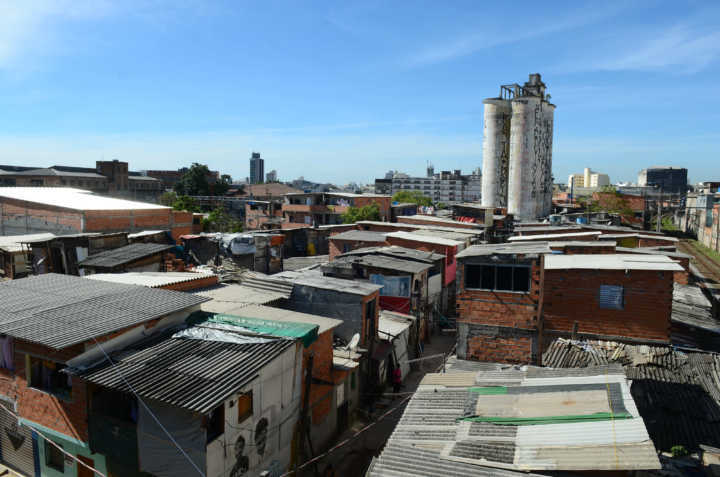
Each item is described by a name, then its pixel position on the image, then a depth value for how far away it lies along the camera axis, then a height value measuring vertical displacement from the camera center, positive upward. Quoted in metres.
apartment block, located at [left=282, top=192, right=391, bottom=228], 56.81 -1.35
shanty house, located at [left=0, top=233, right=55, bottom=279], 20.98 -3.12
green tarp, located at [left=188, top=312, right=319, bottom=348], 11.06 -3.23
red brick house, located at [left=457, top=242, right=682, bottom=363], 15.34 -3.46
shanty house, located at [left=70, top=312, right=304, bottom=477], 8.79 -4.24
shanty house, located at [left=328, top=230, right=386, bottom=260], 30.86 -3.02
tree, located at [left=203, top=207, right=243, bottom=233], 50.12 -3.21
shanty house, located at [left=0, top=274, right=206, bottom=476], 9.88 -3.43
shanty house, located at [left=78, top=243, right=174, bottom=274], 18.55 -2.73
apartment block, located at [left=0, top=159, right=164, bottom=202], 76.94 +2.30
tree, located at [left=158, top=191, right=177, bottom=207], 68.56 -0.73
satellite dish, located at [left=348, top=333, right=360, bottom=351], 15.84 -5.00
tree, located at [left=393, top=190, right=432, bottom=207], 83.81 -0.38
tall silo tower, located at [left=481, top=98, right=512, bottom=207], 60.44 +6.16
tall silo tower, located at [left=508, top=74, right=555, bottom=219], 55.91 +5.77
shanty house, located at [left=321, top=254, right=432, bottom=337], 21.22 -3.67
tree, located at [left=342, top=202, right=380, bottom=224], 53.94 -2.04
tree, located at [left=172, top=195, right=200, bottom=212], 56.40 -1.24
